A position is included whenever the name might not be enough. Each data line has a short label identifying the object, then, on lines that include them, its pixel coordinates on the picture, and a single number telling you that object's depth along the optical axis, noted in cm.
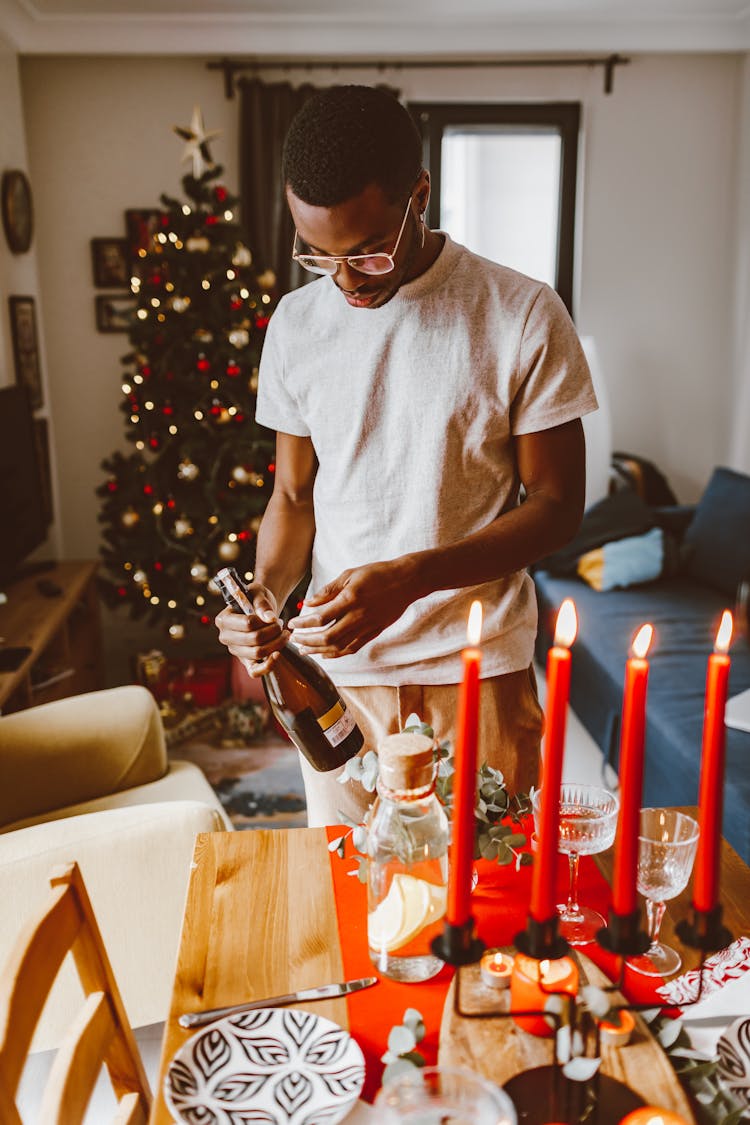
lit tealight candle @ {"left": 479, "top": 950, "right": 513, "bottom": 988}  84
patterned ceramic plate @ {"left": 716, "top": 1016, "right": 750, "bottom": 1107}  77
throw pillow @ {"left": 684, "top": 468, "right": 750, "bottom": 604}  342
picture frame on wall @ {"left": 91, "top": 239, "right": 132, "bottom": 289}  406
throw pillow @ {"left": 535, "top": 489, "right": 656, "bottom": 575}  361
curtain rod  394
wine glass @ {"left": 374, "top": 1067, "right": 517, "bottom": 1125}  62
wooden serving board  72
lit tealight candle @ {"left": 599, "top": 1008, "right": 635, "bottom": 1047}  75
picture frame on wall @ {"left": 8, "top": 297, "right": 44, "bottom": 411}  368
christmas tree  341
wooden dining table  90
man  113
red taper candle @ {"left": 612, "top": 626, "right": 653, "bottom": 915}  57
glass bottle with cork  84
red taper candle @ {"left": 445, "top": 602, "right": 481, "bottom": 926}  59
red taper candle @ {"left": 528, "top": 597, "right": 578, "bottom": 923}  57
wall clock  355
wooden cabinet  263
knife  85
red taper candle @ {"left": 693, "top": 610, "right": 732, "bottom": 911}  58
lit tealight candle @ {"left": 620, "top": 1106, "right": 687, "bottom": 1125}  68
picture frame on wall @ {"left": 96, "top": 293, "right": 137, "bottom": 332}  410
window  411
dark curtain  390
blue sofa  238
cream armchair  153
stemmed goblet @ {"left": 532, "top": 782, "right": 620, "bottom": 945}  99
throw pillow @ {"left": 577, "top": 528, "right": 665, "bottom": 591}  347
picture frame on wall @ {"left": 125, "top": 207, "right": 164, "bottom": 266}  401
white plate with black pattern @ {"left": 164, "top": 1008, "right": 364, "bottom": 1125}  75
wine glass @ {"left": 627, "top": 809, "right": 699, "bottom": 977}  93
